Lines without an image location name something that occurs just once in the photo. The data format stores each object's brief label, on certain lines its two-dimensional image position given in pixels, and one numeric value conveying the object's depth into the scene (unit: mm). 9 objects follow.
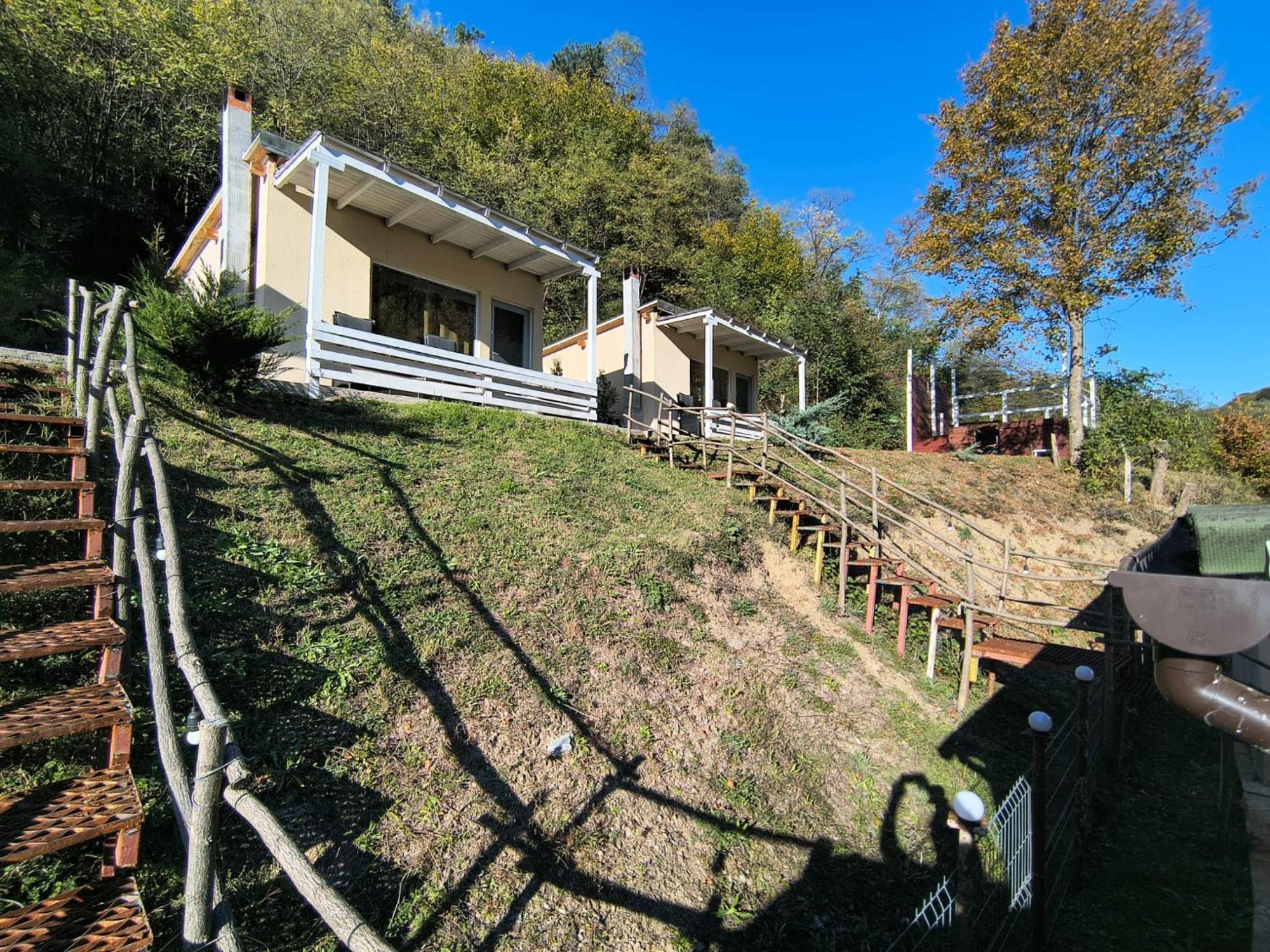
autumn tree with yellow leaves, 13148
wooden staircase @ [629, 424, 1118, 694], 6062
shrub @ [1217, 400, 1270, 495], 17000
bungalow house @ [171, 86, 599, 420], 8156
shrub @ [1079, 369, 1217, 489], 14281
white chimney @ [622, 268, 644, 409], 13695
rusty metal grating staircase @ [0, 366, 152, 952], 1763
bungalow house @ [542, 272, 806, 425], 13969
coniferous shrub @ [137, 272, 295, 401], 5762
